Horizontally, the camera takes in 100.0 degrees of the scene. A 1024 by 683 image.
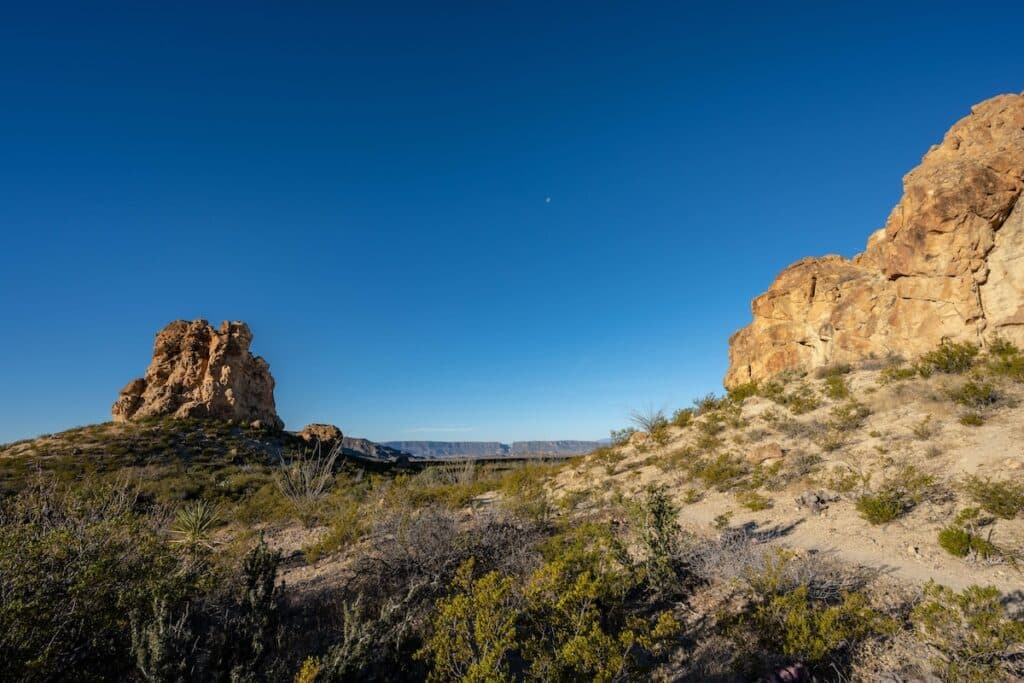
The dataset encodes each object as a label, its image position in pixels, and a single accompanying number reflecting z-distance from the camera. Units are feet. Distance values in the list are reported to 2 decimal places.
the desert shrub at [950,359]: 45.28
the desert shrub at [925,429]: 34.76
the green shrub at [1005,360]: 40.18
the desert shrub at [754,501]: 30.63
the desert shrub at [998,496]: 22.52
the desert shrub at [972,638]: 11.71
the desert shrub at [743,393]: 64.49
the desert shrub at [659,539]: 19.34
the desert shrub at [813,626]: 13.80
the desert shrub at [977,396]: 36.96
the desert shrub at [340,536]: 28.19
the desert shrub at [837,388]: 50.31
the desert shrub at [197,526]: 26.26
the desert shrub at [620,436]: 63.45
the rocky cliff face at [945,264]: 47.19
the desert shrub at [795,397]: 50.88
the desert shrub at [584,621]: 11.24
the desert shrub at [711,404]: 63.95
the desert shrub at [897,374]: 47.70
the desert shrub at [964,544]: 19.77
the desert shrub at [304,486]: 38.55
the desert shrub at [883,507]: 24.79
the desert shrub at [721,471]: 37.68
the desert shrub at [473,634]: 11.33
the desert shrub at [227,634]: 11.14
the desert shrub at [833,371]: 58.23
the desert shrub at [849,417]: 41.68
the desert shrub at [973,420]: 34.28
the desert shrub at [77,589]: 11.42
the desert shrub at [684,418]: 60.71
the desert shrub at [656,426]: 58.40
